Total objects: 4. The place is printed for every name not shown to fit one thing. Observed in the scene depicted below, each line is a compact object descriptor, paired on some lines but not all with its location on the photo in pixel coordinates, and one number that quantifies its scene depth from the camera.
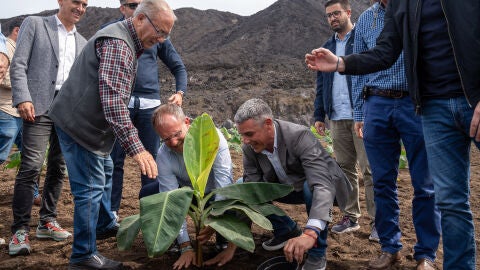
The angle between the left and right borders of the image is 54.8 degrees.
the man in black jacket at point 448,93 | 1.84
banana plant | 2.05
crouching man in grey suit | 2.33
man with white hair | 2.18
